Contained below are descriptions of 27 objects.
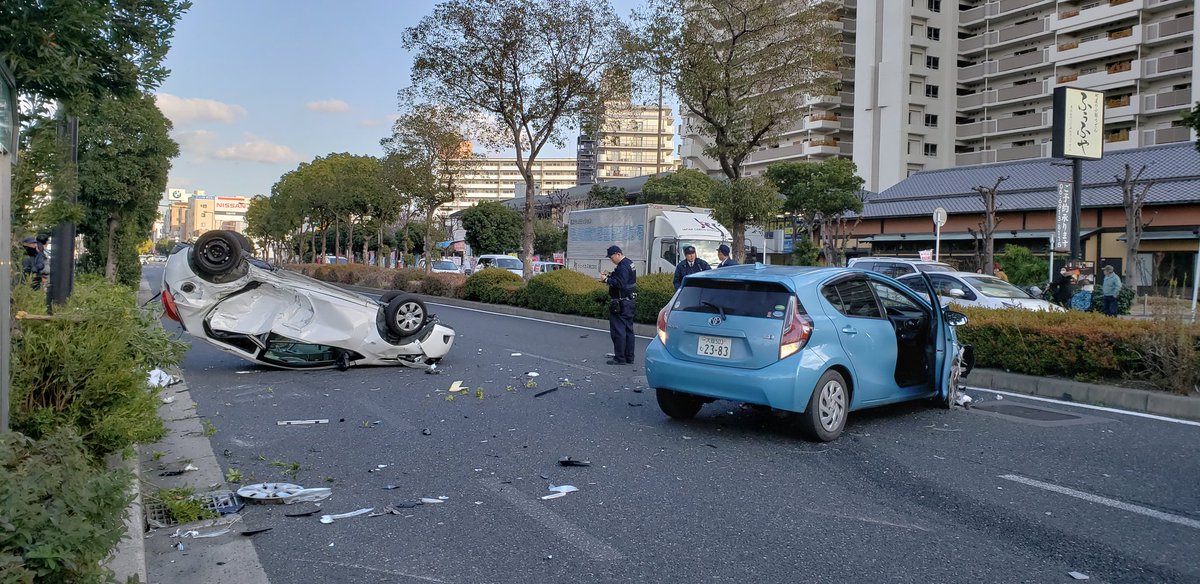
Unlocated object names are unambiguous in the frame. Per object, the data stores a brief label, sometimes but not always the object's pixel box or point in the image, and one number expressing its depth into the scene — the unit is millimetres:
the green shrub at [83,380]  5043
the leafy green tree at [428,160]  37938
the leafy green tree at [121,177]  22484
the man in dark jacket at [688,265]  13202
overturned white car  10812
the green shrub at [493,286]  24781
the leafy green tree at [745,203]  23703
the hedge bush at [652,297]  18422
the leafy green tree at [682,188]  64812
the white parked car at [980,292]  16766
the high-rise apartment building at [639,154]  142250
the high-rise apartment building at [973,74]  50438
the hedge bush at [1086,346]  9656
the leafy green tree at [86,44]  4230
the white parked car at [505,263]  38719
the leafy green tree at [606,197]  74375
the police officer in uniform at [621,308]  12773
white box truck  28953
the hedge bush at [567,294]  20264
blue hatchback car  7250
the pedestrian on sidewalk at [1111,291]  18719
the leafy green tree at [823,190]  43062
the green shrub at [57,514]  2780
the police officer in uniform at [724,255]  13352
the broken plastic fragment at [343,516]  5230
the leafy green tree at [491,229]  74000
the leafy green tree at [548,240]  77188
